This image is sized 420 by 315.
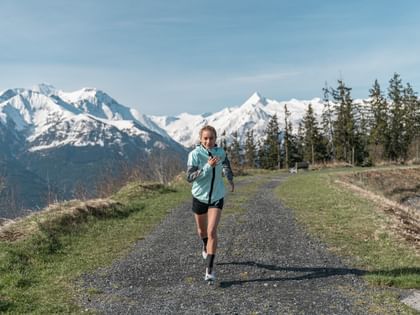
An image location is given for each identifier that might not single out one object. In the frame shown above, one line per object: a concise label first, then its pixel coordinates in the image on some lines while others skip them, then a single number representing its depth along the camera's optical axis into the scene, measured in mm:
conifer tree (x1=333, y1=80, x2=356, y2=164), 75750
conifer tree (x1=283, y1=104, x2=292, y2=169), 82750
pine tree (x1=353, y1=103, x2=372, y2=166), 77938
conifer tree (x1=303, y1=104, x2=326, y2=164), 80188
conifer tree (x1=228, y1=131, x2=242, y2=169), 93588
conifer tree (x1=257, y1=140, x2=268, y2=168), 91438
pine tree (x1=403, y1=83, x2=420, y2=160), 79500
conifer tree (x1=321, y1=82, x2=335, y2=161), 79844
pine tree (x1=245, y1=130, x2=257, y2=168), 96188
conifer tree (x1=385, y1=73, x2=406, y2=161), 78812
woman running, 7941
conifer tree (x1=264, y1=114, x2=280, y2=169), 87438
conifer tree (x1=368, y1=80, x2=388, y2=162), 77688
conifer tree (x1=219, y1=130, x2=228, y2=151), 85662
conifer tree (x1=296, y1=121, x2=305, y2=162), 86500
